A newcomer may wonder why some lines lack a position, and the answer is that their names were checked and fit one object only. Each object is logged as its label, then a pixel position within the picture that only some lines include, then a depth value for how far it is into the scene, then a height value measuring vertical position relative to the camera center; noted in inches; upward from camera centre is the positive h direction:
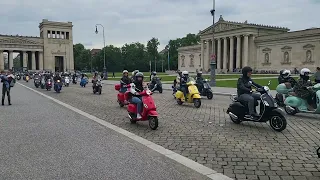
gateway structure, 4387.3 +359.9
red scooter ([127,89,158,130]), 347.3 -43.1
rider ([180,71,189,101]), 588.8 -17.2
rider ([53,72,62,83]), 966.4 -16.7
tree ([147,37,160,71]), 5408.5 +445.3
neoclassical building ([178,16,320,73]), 2662.4 +250.1
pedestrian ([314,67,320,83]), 600.3 -4.6
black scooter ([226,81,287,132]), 326.0 -42.8
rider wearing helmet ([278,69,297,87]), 533.2 -10.1
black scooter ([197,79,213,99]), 699.4 -42.0
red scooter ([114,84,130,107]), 568.2 -48.0
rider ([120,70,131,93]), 585.1 -15.8
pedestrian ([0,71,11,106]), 606.5 -22.1
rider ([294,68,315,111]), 435.0 -22.3
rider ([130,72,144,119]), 372.0 -21.3
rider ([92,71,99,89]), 906.7 -16.0
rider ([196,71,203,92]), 708.0 -19.0
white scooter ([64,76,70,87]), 1343.5 -38.2
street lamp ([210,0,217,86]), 1136.5 +2.4
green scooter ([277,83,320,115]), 435.8 -45.3
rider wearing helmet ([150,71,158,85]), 929.4 -18.9
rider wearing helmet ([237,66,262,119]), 352.5 -21.4
